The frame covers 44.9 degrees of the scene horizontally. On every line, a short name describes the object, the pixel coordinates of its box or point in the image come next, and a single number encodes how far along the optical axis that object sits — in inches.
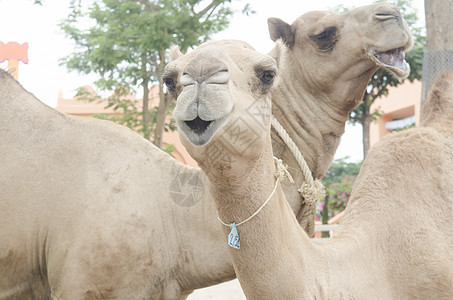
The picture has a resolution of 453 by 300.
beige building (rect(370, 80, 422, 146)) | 964.0
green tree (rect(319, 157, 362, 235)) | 572.8
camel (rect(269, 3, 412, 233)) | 135.4
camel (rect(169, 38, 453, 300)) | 70.4
